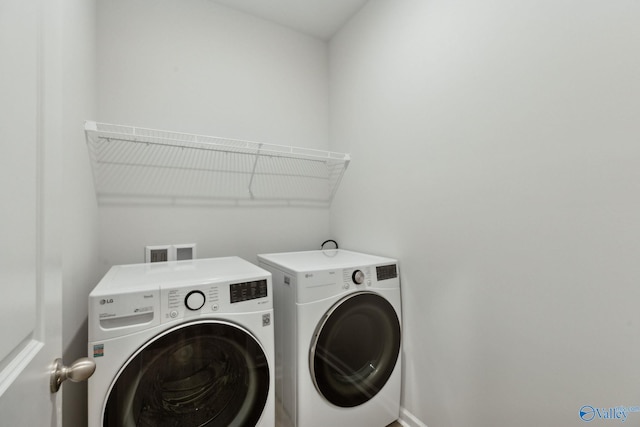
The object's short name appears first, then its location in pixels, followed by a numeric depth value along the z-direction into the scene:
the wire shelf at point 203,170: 1.59
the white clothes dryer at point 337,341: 1.33
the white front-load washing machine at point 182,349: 0.95
